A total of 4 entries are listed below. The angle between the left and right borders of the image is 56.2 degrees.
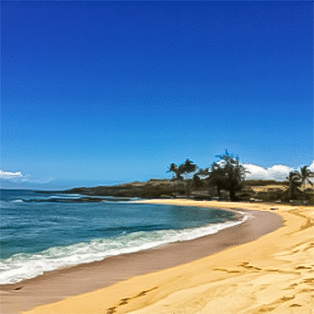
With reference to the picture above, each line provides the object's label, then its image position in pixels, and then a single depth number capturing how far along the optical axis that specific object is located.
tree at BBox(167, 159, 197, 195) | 96.19
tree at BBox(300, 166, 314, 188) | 60.84
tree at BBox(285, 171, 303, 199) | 60.94
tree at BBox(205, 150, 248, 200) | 72.19
